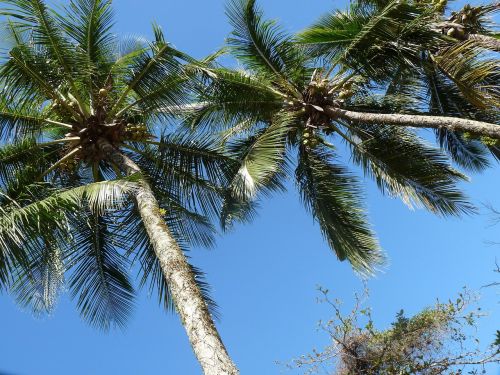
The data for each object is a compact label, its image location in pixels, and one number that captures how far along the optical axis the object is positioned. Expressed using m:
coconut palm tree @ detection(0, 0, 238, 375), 8.14
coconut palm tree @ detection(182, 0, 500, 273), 9.51
